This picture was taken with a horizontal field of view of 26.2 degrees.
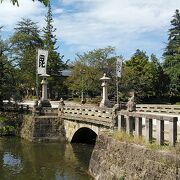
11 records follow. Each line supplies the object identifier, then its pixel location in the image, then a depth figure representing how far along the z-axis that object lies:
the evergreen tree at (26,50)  49.09
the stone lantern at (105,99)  32.11
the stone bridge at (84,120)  24.47
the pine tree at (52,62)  65.00
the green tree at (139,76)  54.81
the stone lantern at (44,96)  37.47
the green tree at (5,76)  41.54
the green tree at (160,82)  61.44
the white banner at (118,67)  33.84
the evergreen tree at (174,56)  58.38
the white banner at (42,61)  36.41
